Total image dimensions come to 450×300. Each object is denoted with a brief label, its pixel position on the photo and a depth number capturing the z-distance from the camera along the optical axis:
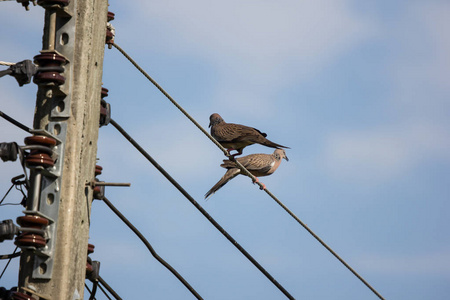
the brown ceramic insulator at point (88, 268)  14.43
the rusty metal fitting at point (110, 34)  15.44
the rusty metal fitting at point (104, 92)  14.43
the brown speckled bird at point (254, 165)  26.42
